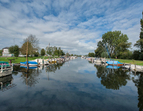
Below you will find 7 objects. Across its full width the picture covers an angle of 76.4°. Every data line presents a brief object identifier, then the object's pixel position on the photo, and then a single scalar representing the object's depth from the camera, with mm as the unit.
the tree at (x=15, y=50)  66594
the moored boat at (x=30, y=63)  29938
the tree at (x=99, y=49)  108006
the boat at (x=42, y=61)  38462
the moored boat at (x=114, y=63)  39169
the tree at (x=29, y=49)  51562
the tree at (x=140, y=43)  46338
